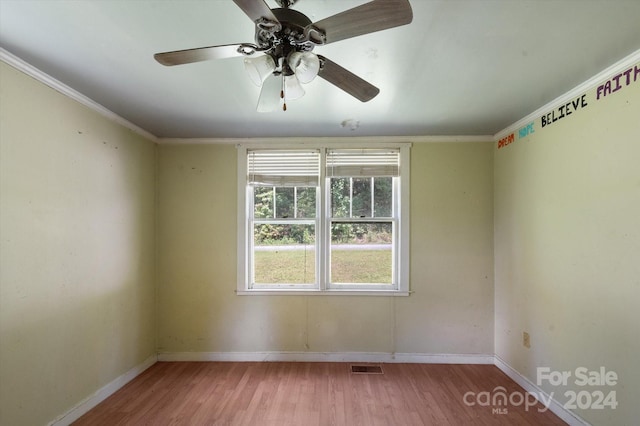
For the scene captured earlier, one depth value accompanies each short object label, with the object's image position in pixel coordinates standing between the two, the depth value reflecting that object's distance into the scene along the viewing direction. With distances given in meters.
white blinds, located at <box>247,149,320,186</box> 3.05
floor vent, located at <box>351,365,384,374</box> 2.74
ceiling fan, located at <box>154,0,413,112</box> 0.92
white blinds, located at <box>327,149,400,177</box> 3.02
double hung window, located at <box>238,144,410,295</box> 3.03
